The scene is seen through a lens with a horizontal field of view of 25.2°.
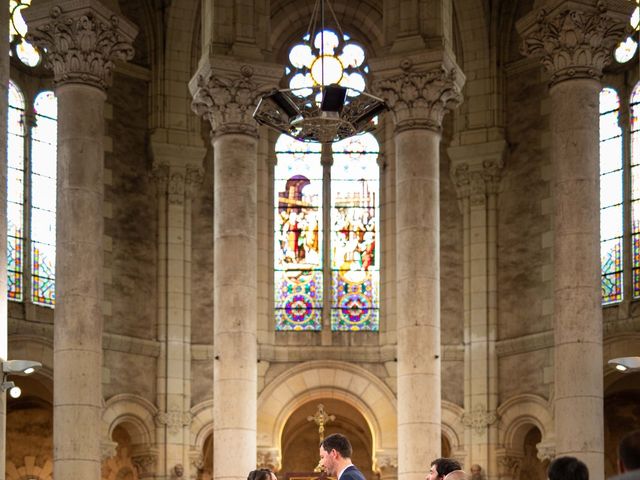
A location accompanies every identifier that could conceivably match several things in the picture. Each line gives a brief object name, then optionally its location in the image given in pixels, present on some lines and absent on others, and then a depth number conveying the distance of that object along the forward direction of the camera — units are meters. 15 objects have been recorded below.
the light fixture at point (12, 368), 15.29
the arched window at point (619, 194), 26.08
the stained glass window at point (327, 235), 28.14
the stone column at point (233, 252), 20.52
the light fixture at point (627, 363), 16.86
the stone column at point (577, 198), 19.42
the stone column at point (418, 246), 20.48
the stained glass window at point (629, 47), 26.86
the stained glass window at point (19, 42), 26.83
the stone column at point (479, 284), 26.70
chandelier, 17.03
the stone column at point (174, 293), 26.67
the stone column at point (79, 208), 19.19
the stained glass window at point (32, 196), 26.03
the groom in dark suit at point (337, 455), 9.91
